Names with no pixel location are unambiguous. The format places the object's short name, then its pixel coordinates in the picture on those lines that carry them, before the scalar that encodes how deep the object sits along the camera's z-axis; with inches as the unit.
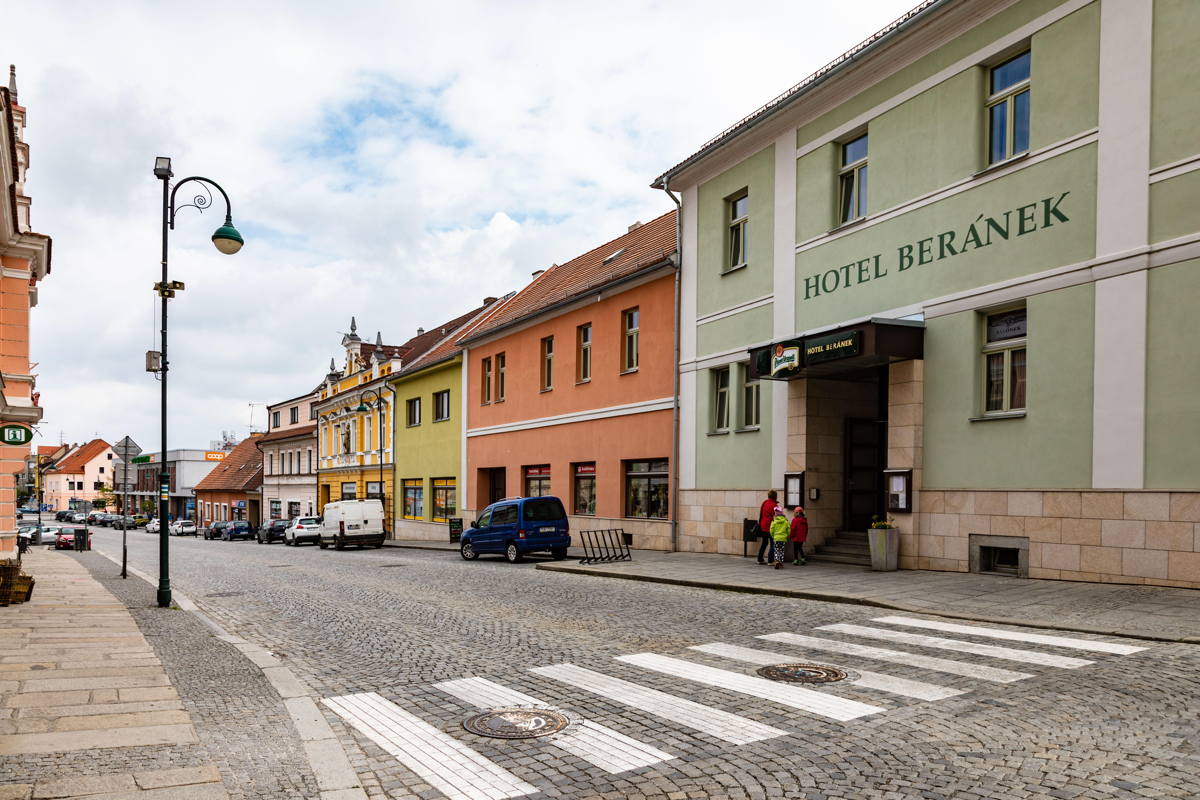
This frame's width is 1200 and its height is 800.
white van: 1427.2
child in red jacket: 684.7
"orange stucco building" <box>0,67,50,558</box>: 813.2
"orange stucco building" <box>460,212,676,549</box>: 964.0
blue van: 908.0
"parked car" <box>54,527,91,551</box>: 1658.5
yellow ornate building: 1775.3
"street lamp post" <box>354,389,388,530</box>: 1749.0
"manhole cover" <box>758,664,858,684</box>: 291.7
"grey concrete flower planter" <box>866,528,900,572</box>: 629.0
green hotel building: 494.0
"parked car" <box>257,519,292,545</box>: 1935.8
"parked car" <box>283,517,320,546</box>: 1736.0
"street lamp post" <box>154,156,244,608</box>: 548.7
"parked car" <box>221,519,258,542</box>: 2290.8
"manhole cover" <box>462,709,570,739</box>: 239.9
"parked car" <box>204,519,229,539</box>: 2380.3
